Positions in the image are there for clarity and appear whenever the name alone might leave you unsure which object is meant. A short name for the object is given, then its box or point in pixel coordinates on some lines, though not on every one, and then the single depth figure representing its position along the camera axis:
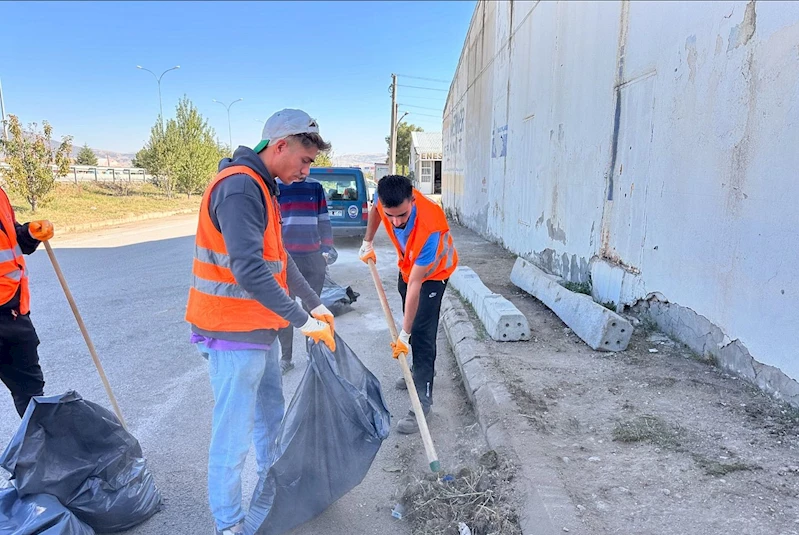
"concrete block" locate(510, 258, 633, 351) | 4.11
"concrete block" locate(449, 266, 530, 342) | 4.44
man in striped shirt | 4.24
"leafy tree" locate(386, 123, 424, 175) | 56.72
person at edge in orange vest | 2.48
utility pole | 32.03
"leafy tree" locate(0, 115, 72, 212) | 15.14
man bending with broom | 2.93
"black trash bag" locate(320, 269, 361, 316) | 5.86
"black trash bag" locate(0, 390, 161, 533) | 2.05
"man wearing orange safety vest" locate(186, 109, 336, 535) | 1.82
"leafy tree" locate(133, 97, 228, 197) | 26.72
